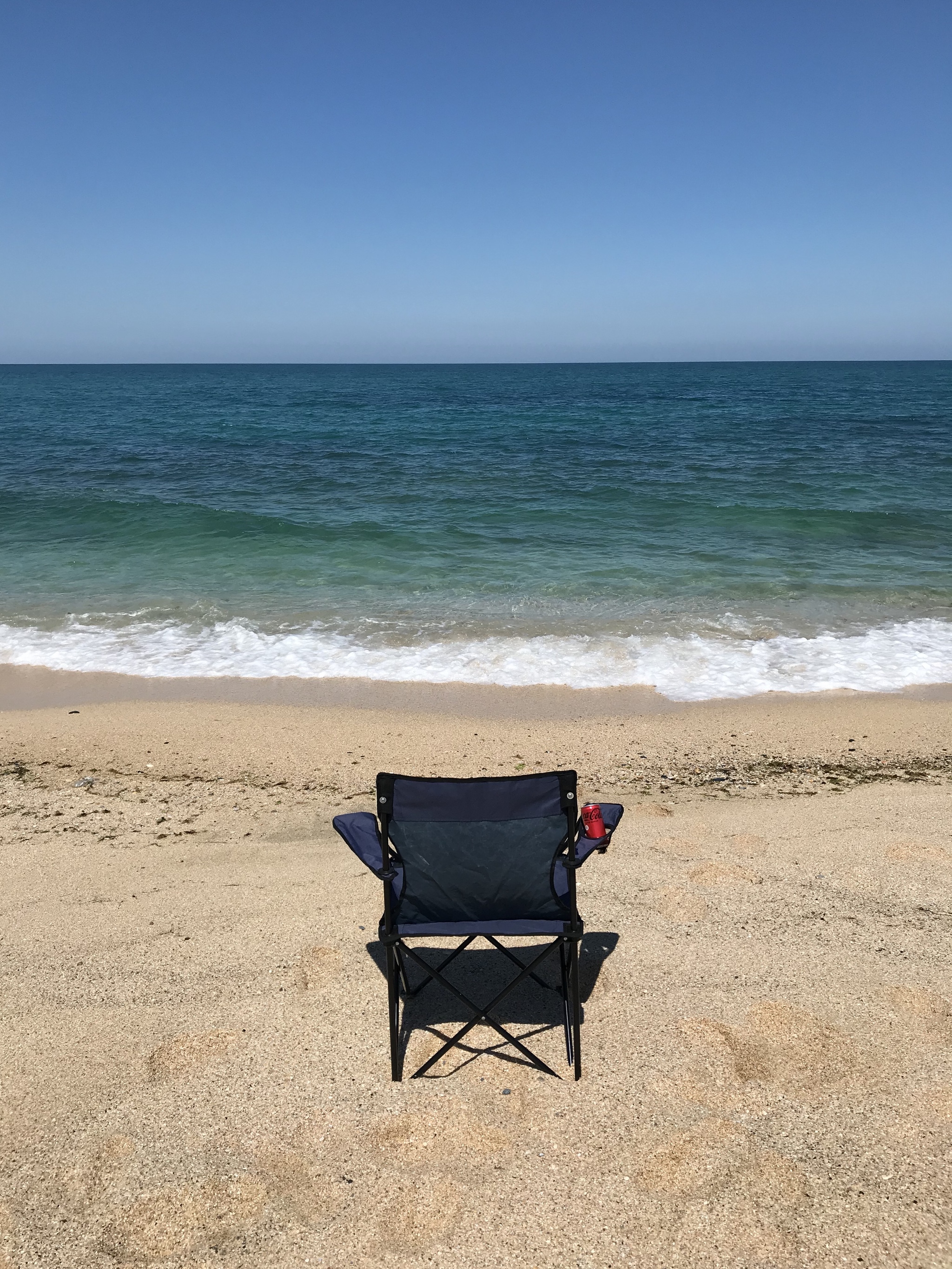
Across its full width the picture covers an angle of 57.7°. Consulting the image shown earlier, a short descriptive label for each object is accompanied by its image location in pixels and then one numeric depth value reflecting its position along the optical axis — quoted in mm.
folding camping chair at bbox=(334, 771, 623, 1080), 3365
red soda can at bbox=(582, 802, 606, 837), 3689
